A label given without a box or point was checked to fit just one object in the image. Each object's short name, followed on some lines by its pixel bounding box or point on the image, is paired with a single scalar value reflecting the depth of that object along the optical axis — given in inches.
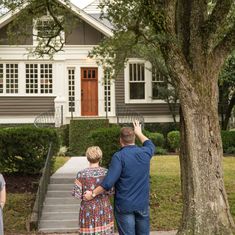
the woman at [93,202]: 250.7
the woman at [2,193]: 262.2
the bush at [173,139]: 991.6
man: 253.9
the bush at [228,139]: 995.9
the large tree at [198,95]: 346.9
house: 1107.9
